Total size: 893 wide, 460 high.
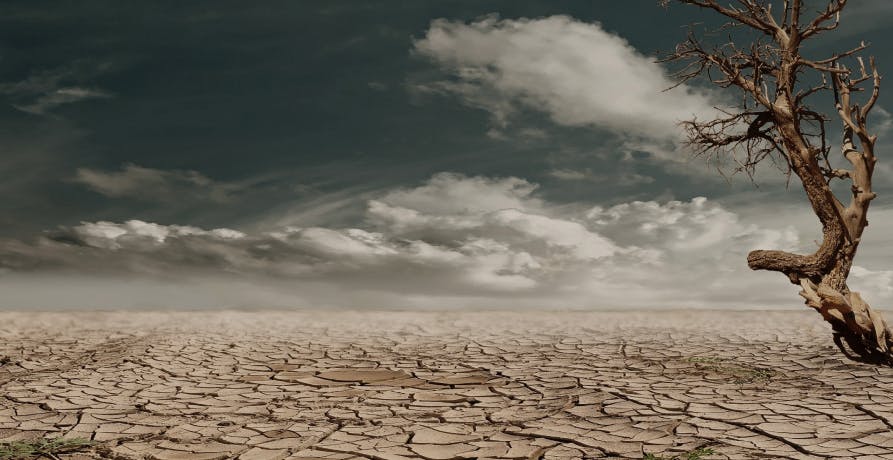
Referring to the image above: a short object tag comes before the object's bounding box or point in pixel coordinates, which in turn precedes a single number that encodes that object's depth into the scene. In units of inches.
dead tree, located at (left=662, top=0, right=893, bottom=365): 226.1
